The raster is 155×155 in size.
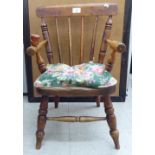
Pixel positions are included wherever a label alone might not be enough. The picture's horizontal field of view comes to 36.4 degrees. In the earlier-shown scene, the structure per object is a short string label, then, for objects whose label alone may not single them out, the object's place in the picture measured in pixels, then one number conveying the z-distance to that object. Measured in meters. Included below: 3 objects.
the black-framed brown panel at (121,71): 1.43
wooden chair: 1.03
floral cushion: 1.03
